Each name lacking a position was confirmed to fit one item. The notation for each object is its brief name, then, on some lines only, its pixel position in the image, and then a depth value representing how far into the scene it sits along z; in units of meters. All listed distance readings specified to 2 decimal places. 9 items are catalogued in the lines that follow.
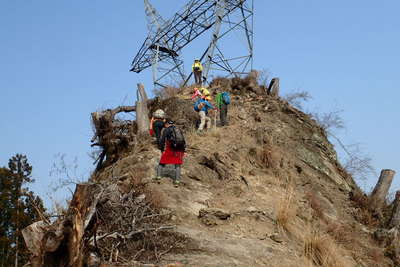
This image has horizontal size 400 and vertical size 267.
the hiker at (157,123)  12.25
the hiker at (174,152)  9.96
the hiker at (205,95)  13.98
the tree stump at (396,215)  11.45
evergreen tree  22.23
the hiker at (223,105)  14.09
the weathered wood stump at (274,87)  17.58
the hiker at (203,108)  13.77
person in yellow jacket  17.23
